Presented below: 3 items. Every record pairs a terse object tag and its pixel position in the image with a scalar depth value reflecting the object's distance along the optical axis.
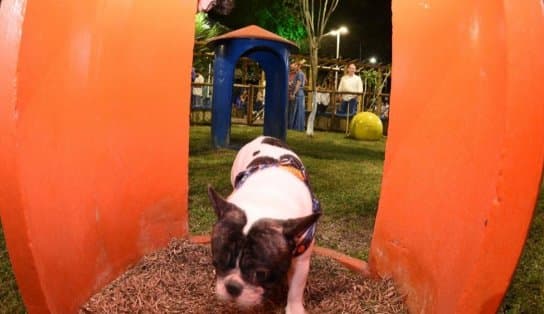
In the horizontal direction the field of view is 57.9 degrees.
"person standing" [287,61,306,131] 14.57
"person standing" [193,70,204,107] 15.44
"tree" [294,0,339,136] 12.68
